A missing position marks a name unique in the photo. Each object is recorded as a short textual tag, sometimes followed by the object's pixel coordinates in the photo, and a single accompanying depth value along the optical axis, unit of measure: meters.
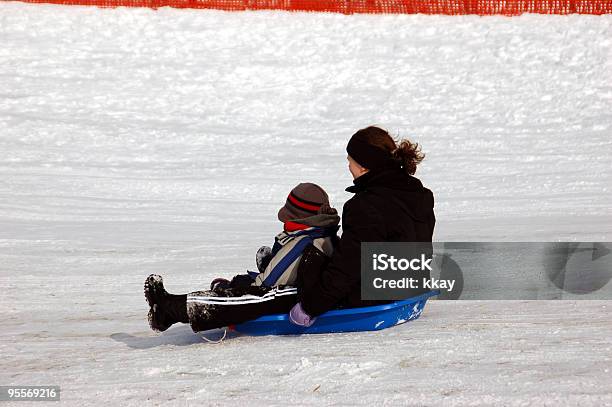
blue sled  8.85
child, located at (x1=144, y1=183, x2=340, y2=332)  8.74
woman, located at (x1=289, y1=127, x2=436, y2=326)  8.37
